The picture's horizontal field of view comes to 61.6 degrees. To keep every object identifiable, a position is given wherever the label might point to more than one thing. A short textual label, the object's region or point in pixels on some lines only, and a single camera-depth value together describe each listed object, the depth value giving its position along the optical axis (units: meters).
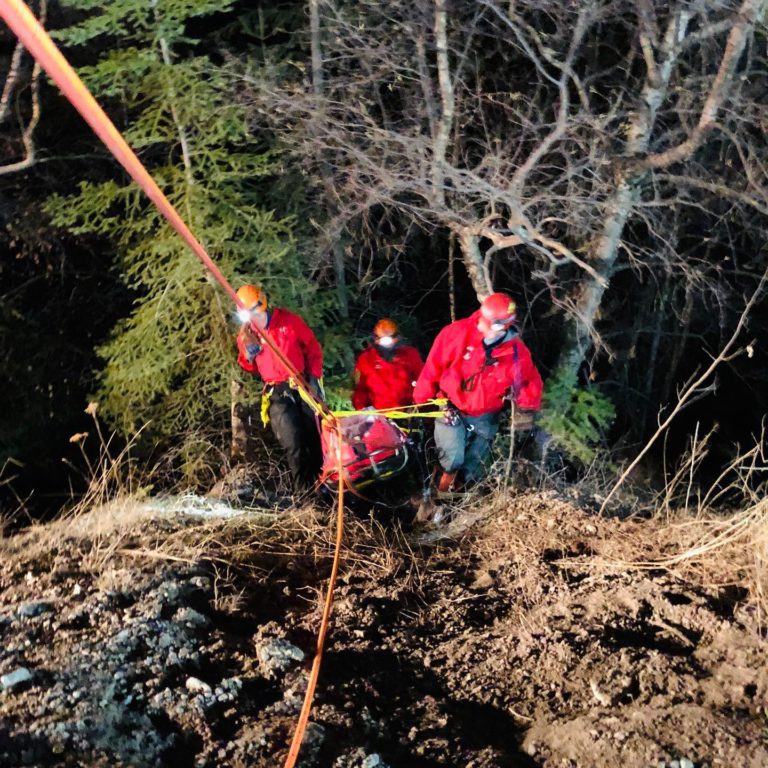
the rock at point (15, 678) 2.89
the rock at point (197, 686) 2.96
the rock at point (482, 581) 4.16
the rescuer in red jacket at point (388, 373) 6.40
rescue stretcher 5.63
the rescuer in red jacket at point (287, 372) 5.95
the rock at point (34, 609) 3.46
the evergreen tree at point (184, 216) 6.45
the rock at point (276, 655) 3.19
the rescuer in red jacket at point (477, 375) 5.52
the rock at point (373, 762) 2.60
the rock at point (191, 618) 3.49
